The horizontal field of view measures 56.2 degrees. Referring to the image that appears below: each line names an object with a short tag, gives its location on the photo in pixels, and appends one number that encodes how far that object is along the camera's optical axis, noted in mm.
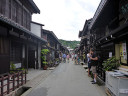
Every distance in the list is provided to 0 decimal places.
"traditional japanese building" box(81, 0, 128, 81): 5371
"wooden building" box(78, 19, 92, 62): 16734
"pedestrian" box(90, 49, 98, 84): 7613
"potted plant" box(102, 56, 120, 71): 6023
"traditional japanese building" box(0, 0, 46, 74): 7918
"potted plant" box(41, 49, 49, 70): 15158
